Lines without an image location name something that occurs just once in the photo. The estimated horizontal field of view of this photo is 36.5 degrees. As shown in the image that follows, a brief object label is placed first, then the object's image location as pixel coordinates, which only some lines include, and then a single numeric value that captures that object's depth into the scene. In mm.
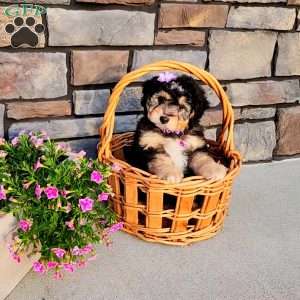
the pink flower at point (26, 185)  1274
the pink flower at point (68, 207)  1257
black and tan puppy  1475
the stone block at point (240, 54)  1999
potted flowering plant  1258
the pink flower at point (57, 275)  1314
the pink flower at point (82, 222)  1286
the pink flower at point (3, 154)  1379
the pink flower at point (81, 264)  1341
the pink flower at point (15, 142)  1484
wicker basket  1418
